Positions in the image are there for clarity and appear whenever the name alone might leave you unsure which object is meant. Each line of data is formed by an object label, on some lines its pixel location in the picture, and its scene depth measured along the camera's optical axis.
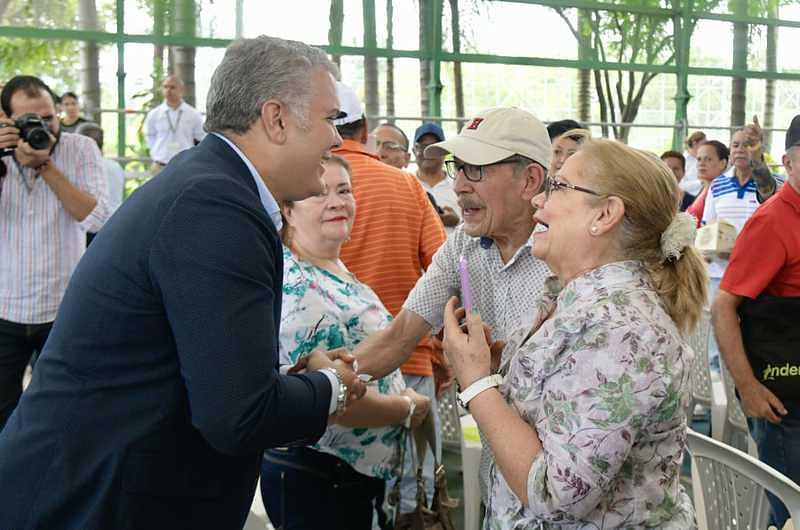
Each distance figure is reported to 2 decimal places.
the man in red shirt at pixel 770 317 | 3.04
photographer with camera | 3.87
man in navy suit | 1.58
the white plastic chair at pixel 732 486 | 2.12
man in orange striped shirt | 3.70
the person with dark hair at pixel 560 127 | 4.45
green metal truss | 10.83
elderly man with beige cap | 2.49
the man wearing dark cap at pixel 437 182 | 6.45
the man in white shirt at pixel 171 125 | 10.00
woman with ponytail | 1.63
